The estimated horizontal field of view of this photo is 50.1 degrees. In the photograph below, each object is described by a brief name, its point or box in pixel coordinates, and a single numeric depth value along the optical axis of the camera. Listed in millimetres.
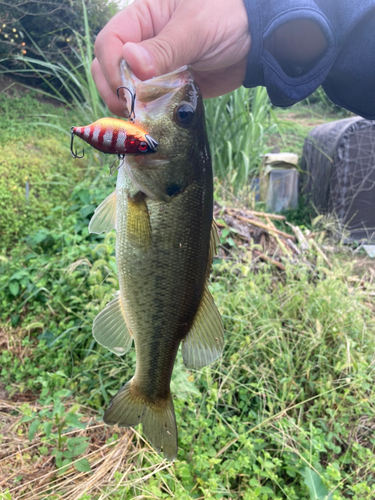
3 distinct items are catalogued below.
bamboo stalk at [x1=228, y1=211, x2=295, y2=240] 1012
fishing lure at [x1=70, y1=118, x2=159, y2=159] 222
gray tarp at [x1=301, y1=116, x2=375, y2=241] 1432
